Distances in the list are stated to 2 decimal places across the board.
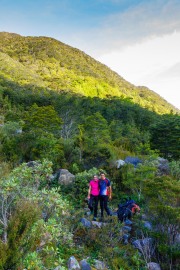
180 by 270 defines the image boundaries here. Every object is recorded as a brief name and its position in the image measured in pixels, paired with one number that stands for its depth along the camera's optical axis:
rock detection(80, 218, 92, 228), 8.00
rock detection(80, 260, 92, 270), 6.02
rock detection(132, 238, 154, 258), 7.21
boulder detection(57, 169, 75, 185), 11.01
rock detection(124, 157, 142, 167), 14.06
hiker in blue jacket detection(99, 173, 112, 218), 8.60
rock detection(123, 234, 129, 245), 7.80
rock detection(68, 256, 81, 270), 5.87
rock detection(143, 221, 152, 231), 7.97
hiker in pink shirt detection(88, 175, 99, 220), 8.68
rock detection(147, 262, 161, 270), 6.77
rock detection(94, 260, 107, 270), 6.41
